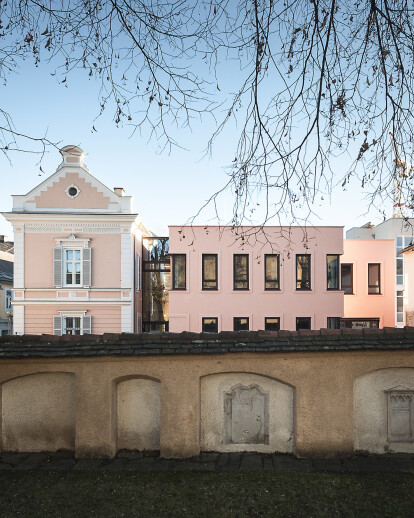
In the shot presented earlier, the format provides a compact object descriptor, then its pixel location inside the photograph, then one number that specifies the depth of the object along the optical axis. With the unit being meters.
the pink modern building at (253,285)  18.27
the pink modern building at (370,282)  21.00
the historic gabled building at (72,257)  18.22
